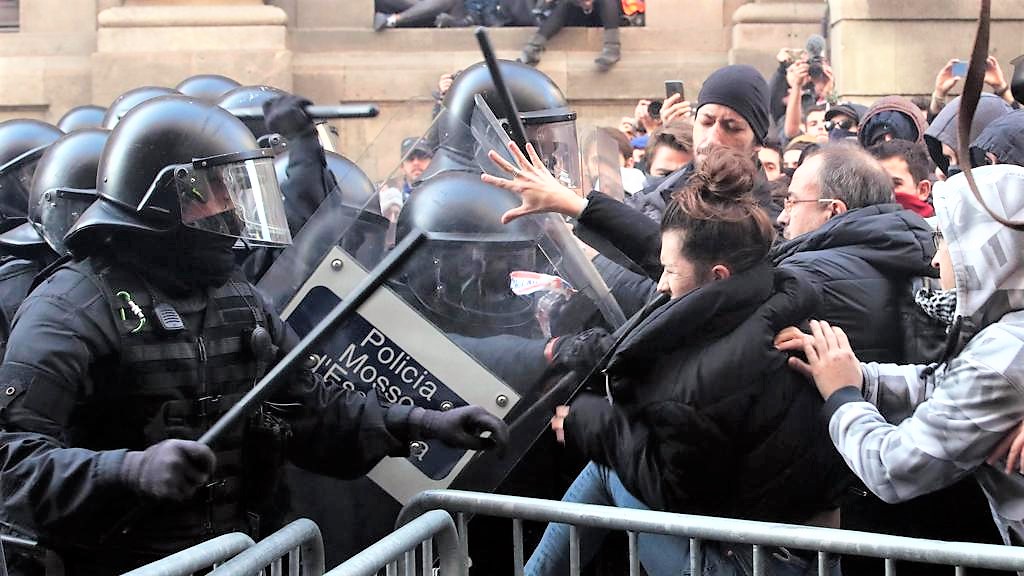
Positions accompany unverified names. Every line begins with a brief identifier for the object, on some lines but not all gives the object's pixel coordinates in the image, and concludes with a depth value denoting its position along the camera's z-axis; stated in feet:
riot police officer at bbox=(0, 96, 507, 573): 8.64
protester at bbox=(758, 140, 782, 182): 18.71
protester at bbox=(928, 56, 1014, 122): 19.85
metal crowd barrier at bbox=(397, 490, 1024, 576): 7.49
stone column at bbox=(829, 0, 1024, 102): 35.63
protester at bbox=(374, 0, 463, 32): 36.68
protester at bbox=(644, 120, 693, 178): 15.90
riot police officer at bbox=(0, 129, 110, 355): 12.23
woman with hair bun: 9.13
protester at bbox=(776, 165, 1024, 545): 8.16
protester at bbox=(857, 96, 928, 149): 16.58
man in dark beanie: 13.12
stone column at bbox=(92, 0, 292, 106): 34.58
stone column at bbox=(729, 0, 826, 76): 36.06
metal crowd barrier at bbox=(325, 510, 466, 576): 7.83
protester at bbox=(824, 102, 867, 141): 21.01
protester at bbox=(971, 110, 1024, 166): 12.34
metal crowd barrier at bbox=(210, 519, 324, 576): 7.89
